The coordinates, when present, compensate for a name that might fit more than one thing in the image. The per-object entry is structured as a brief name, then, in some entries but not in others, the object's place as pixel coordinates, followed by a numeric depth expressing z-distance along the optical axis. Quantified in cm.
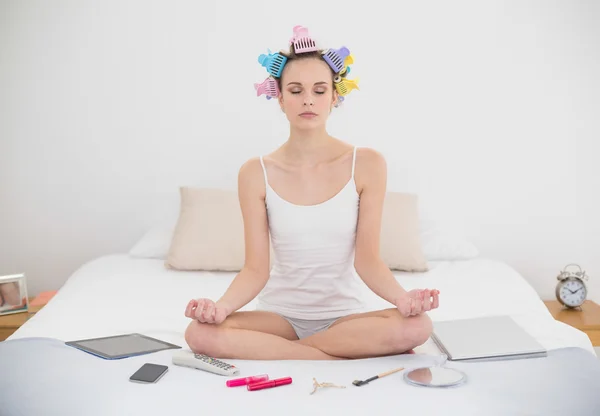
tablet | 181
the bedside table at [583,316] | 278
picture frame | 299
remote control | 163
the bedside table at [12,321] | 284
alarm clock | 298
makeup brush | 155
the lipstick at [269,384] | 153
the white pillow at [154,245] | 312
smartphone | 159
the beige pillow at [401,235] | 288
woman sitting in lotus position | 195
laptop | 179
